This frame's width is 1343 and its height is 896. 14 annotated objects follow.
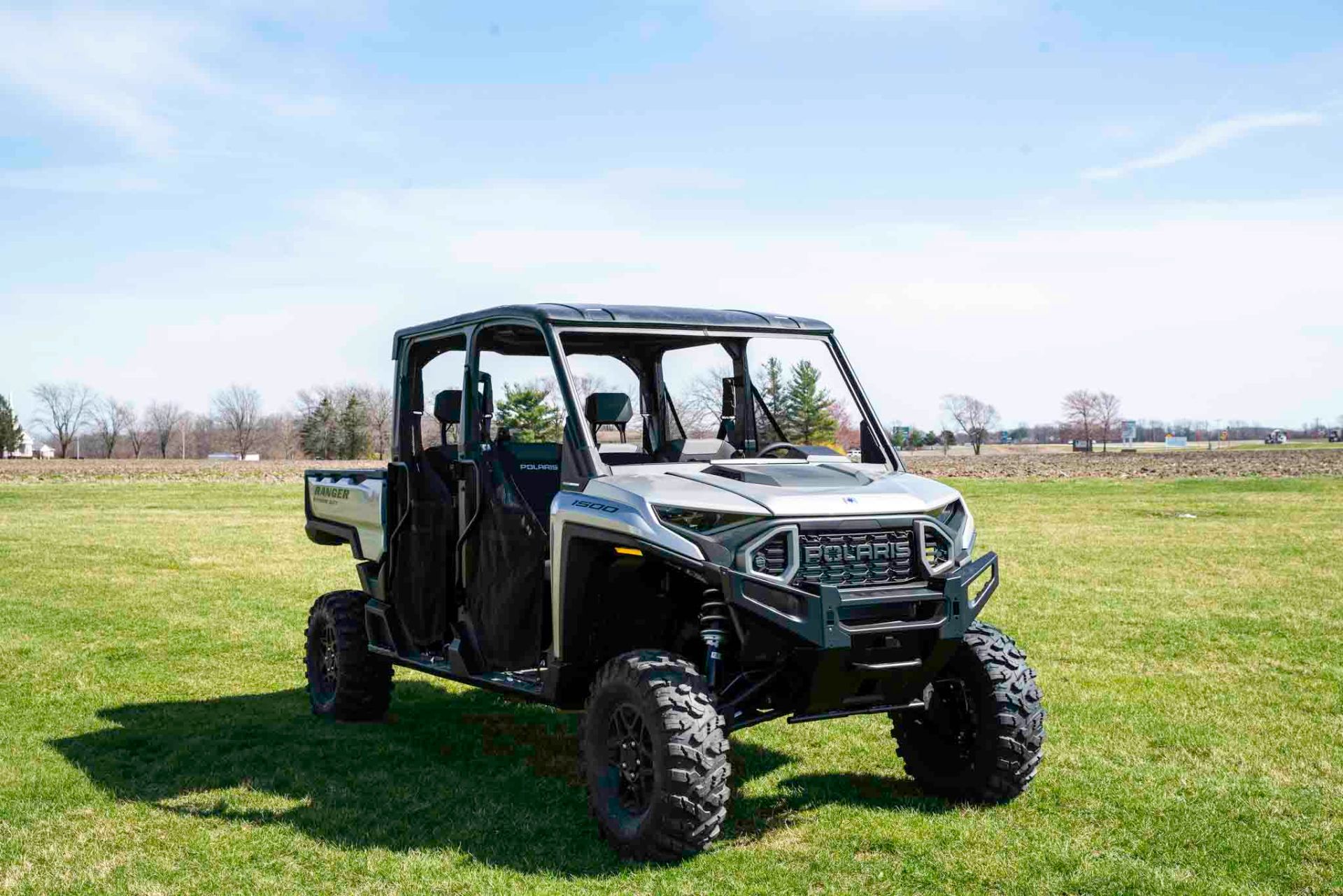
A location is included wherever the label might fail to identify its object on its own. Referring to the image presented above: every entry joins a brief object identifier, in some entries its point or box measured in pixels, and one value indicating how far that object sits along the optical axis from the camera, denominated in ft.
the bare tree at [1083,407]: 522.06
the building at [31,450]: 510.33
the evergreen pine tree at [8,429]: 393.09
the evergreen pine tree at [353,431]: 320.50
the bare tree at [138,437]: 508.12
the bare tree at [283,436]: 524.11
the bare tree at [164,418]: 527.81
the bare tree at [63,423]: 481.05
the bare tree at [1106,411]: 522.47
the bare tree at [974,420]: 502.38
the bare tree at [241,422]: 511.40
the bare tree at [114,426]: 498.28
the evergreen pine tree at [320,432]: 350.43
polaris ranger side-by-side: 19.10
